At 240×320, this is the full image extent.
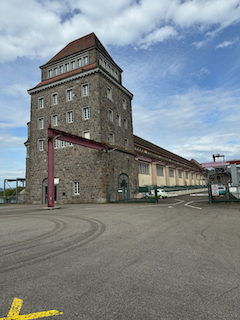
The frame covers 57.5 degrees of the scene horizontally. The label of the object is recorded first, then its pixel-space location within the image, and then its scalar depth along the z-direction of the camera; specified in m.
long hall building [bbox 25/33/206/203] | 26.86
